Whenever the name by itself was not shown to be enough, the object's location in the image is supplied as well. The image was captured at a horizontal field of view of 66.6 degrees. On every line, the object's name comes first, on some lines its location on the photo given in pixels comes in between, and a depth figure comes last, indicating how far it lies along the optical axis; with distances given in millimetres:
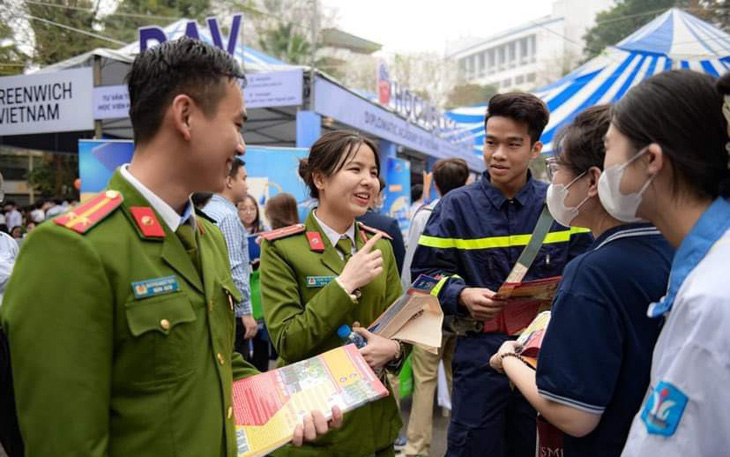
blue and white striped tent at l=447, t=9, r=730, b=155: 8289
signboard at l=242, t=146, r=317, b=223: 7742
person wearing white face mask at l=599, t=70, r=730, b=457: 985
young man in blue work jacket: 2336
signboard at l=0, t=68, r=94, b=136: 5957
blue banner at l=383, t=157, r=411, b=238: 10638
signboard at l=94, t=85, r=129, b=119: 9117
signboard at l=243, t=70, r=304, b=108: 9469
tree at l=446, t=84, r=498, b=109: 39125
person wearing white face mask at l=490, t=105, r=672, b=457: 1408
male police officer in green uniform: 1099
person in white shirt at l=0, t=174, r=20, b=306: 3002
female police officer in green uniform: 1968
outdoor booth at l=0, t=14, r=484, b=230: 6967
